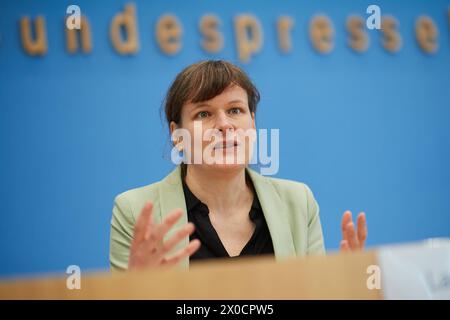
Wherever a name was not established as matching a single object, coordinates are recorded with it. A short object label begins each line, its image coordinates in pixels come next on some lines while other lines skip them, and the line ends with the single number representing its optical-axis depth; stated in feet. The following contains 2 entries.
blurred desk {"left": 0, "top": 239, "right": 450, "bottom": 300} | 4.81
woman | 7.49
